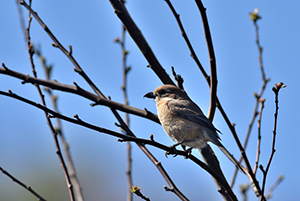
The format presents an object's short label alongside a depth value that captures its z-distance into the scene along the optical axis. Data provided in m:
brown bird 8.10
